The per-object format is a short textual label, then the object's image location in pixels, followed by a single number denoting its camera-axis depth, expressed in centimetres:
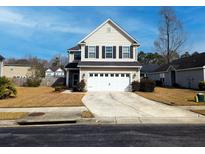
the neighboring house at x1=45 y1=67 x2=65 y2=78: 7819
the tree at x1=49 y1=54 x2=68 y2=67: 9275
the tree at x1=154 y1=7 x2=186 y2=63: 4875
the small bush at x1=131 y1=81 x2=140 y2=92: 2670
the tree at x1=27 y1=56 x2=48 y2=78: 5167
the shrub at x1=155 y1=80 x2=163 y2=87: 4263
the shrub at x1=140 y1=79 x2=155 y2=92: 2636
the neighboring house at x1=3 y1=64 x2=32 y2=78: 6831
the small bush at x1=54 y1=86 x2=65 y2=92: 2754
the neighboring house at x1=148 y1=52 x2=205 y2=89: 3034
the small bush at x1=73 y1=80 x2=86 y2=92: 2662
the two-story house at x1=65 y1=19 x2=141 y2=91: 2728
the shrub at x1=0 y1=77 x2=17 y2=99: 2016
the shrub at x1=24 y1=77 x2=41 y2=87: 3900
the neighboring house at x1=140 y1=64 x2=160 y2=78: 5297
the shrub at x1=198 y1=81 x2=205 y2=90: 2784
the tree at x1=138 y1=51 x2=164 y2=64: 7363
